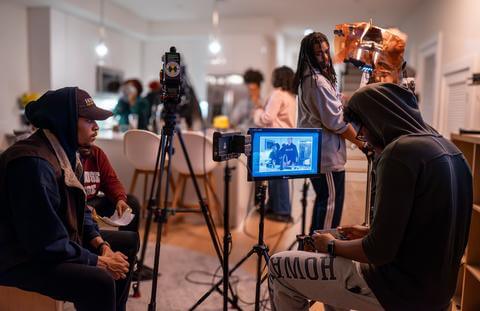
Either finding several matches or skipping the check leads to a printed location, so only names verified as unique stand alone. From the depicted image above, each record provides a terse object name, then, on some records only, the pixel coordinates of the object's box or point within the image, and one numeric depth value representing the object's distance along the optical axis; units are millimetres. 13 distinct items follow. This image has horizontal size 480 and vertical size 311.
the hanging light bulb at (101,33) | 4797
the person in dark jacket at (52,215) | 1320
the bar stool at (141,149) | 2734
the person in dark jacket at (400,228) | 1168
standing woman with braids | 2002
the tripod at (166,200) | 1882
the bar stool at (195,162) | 3164
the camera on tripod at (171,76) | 1882
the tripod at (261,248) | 1773
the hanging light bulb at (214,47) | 4957
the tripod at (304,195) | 2355
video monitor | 1660
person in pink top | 3162
